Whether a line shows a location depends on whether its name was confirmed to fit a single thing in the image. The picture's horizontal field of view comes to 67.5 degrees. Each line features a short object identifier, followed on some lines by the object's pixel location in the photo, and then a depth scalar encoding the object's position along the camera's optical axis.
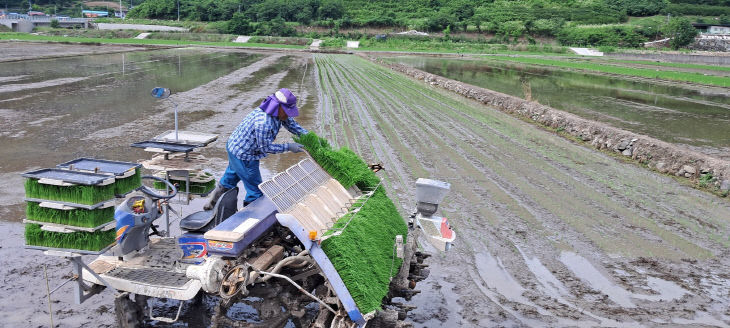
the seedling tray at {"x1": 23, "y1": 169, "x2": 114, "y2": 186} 4.13
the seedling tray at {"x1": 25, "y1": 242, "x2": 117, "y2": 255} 4.24
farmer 5.40
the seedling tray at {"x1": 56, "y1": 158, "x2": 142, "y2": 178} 4.68
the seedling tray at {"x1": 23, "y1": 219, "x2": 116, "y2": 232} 4.20
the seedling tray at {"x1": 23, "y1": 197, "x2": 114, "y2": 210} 4.14
